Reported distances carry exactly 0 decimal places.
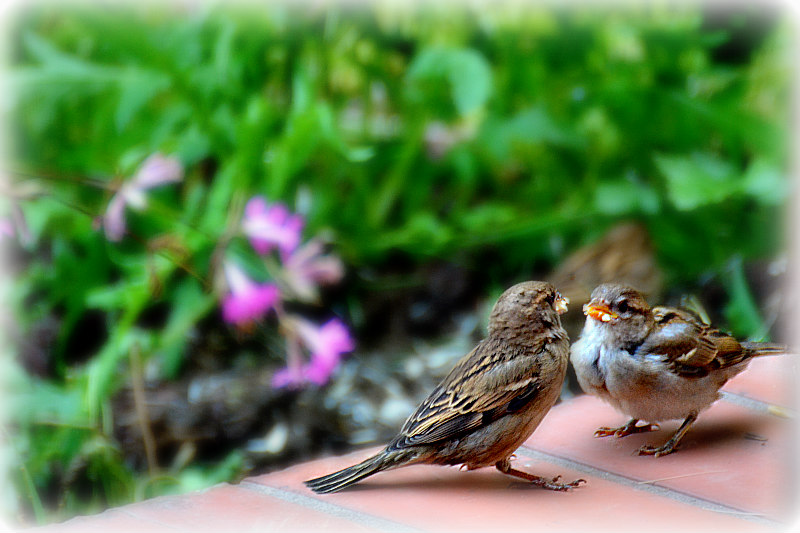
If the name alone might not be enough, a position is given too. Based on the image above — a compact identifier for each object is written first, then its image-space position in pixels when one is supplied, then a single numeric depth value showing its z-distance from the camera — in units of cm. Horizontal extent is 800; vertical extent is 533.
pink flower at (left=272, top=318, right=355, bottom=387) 567
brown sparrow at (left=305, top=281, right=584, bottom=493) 358
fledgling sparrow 388
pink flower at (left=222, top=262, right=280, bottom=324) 564
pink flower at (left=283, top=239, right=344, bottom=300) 603
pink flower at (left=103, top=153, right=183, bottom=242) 538
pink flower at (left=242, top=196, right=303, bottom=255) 582
